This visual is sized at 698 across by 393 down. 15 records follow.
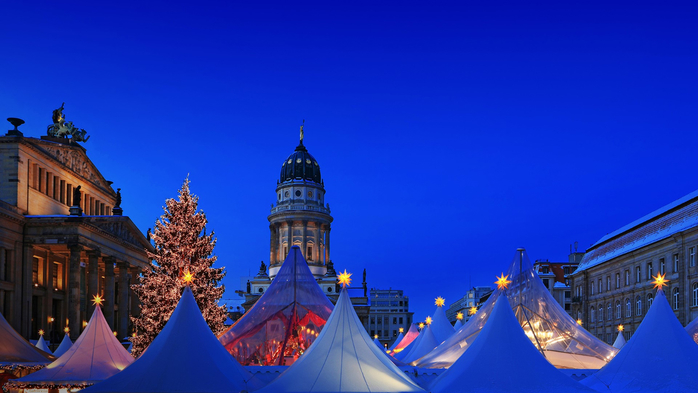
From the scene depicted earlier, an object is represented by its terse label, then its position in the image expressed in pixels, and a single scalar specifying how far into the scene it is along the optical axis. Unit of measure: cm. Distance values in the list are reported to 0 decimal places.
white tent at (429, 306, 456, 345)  3775
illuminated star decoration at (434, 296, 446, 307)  3752
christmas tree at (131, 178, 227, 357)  3116
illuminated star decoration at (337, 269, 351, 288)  1596
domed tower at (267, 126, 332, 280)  11200
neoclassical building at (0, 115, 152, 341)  4238
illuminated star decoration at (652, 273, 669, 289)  1837
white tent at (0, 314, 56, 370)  2275
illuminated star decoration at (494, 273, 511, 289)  1910
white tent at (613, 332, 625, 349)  3116
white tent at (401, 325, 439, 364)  3544
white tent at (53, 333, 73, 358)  3261
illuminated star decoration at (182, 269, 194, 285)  1792
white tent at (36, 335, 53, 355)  3569
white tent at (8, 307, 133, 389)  2130
